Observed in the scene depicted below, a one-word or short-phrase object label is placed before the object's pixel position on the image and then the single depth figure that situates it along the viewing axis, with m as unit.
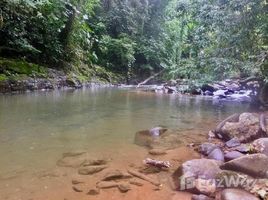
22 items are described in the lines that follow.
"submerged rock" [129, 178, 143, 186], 2.02
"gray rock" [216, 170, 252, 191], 1.93
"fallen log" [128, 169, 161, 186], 2.07
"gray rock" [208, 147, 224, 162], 2.48
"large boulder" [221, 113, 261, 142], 3.07
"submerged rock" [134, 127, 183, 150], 2.97
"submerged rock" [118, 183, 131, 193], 1.92
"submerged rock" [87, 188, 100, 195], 1.85
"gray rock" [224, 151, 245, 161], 2.45
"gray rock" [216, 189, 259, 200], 1.73
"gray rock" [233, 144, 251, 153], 2.62
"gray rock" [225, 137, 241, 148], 2.92
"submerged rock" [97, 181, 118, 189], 1.95
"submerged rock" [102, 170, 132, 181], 2.08
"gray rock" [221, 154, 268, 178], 2.05
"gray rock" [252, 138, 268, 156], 2.52
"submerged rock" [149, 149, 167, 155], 2.70
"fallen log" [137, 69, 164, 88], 15.07
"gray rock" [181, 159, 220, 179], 2.08
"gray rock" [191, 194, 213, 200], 1.80
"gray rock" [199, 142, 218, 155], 2.72
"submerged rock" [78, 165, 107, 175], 2.16
